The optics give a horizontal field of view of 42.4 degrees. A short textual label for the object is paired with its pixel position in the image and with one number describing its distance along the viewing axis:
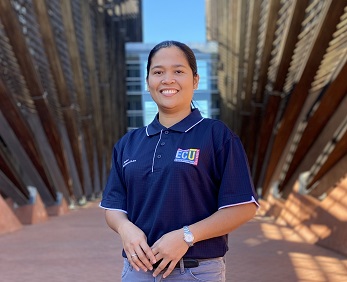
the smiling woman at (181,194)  1.83
